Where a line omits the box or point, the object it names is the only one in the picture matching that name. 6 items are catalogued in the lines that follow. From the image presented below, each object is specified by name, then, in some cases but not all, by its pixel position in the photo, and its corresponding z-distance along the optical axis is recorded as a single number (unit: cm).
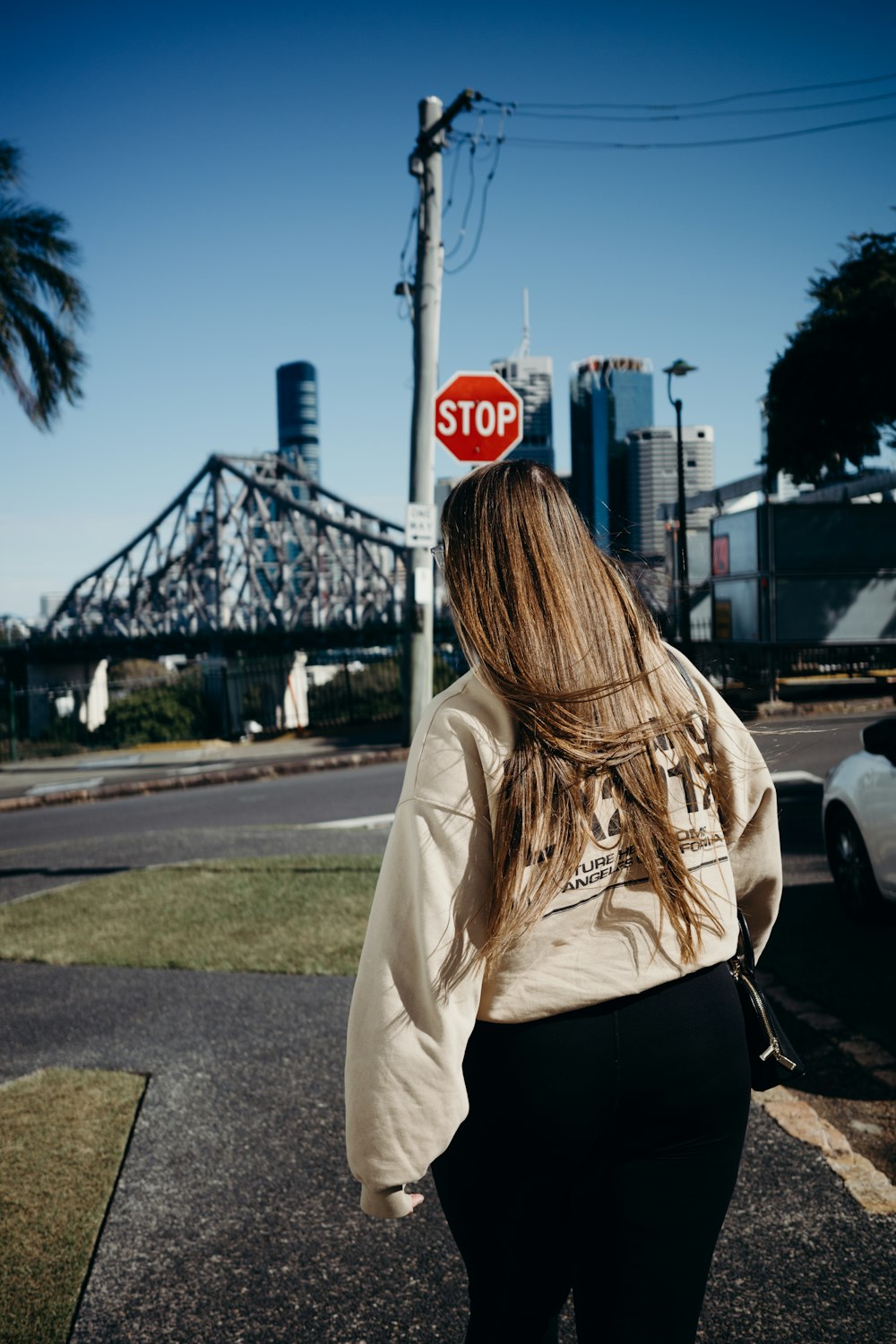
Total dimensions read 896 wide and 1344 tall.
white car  478
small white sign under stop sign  943
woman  138
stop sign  676
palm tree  1382
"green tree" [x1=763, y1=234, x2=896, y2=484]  2047
